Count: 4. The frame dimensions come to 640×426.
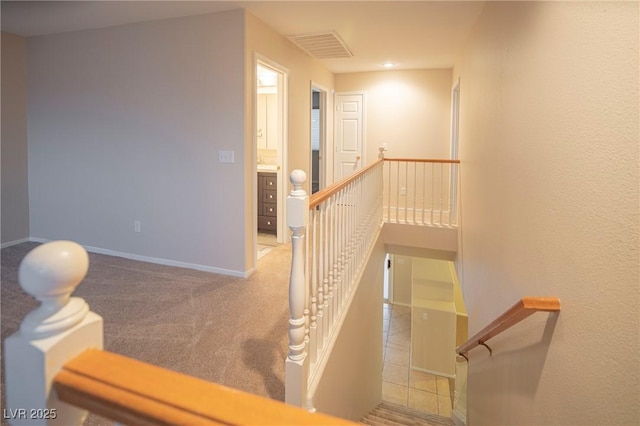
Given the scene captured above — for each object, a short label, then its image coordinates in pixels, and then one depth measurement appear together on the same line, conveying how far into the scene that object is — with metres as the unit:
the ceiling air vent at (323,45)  4.05
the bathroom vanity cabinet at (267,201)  5.15
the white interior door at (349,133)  6.29
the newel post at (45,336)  0.54
